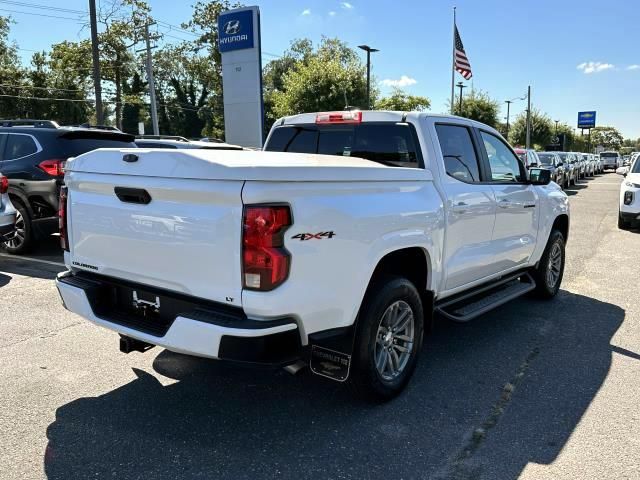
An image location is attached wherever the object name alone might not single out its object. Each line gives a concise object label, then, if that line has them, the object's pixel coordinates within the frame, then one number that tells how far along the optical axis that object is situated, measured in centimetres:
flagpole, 3236
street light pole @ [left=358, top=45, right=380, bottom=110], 2711
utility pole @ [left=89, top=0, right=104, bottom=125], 2158
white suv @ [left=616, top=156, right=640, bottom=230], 1113
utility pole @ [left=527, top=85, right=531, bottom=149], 5508
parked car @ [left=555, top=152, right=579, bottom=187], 2475
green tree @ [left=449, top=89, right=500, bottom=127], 4944
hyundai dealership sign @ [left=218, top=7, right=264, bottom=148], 1784
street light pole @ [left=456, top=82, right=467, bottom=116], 4425
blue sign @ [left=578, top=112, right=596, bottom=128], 8606
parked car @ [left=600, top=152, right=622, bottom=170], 5218
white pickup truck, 277
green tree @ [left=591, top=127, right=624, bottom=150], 13975
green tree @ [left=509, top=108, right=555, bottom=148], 6832
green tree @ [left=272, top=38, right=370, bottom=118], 3197
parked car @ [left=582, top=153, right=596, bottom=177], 3478
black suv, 784
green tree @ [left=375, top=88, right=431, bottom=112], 4039
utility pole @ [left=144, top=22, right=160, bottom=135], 3063
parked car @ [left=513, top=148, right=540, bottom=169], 1924
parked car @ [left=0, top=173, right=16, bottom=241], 728
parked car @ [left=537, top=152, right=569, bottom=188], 2164
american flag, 2775
